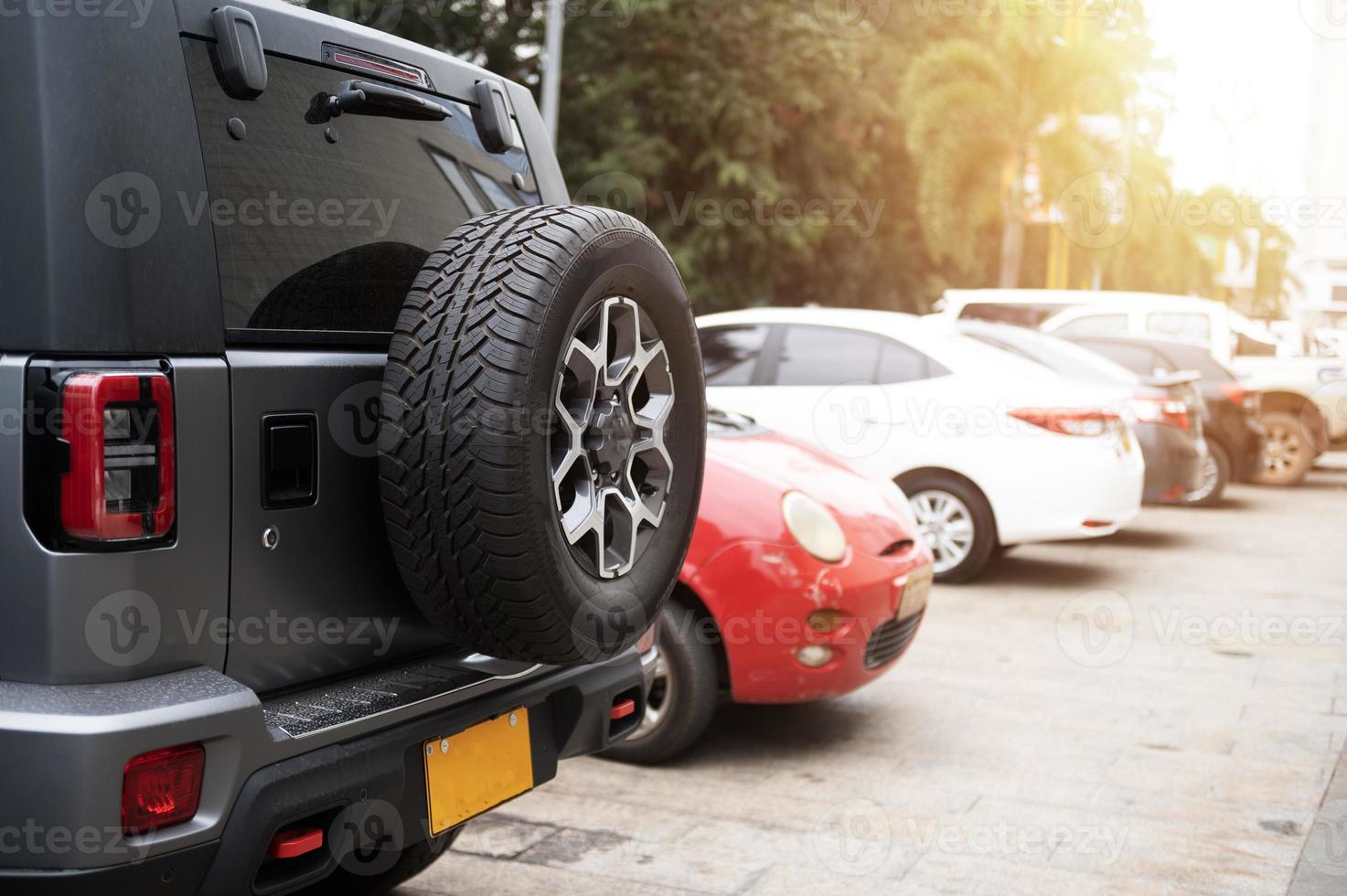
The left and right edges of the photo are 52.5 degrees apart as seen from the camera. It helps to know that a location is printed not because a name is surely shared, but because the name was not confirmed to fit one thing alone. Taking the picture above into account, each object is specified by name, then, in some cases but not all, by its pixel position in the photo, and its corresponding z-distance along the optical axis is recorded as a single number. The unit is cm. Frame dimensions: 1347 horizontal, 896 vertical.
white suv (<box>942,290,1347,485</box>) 1339
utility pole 1466
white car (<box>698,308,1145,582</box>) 818
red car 456
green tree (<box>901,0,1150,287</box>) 2567
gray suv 216
